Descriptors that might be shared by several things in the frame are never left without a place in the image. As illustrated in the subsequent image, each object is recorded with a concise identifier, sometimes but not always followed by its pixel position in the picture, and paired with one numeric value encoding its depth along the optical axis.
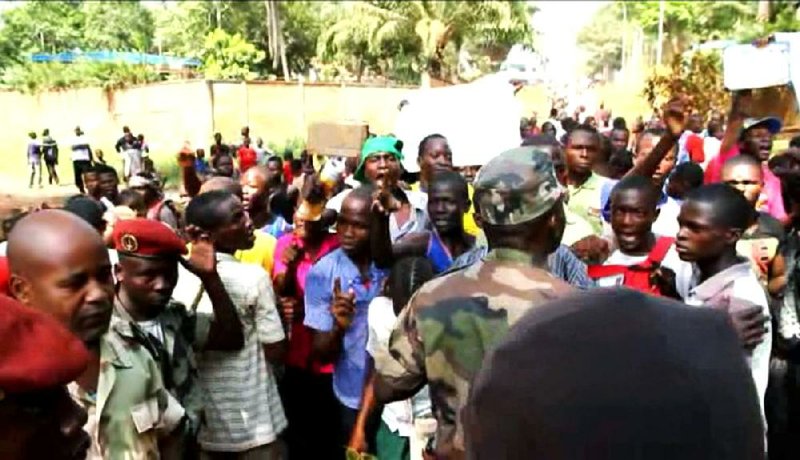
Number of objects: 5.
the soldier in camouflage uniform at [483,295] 2.15
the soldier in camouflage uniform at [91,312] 2.19
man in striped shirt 3.25
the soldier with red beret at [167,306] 2.73
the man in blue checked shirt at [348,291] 3.62
